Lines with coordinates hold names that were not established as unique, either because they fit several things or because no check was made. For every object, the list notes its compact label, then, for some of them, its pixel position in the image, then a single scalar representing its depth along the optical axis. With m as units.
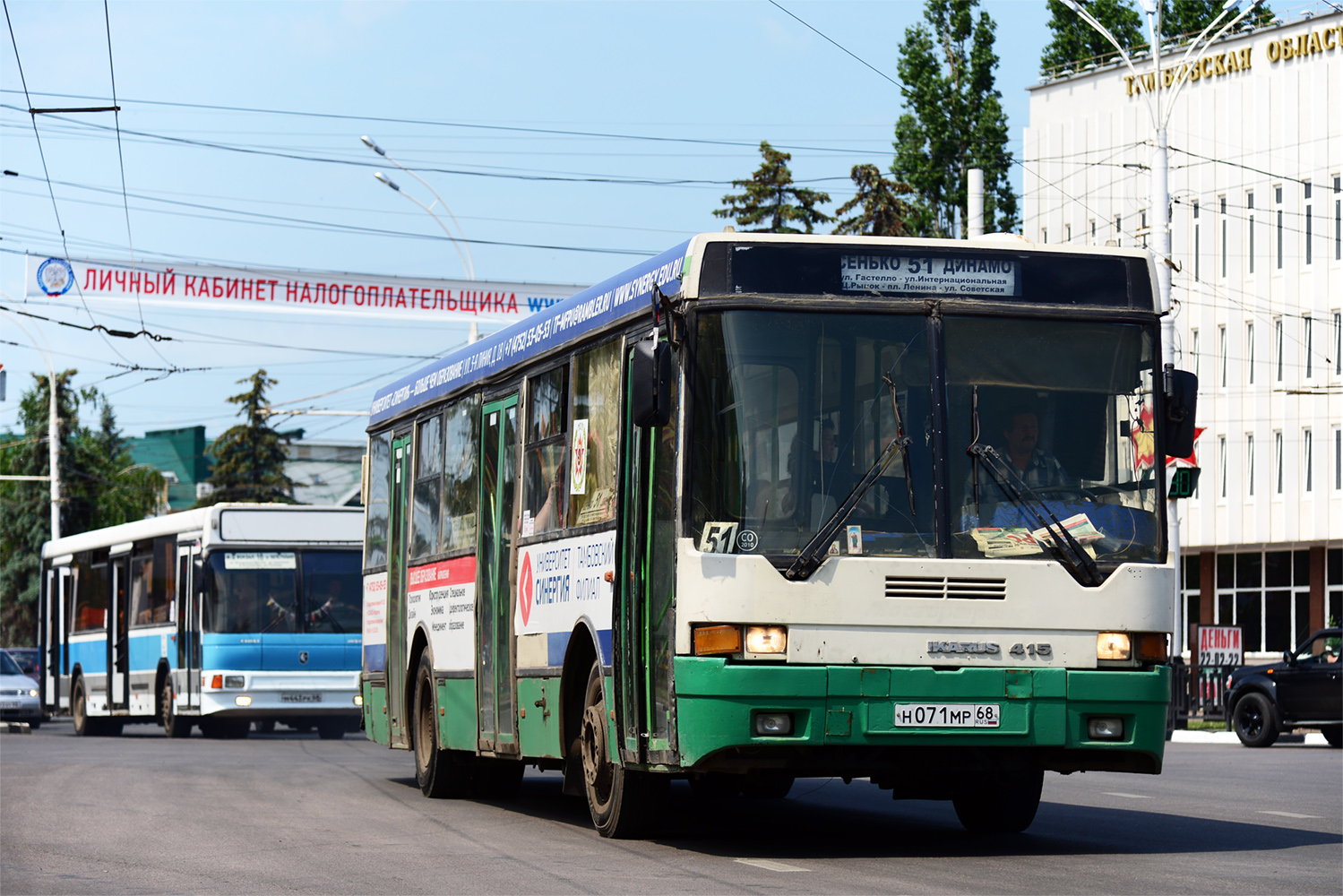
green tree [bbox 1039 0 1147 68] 61.66
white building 51.78
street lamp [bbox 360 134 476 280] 36.56
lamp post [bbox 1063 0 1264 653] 30.30
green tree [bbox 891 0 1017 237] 57.84
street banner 34.38
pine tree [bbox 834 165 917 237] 57.16
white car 37.66
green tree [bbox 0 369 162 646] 78.38
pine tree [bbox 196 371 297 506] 80.38
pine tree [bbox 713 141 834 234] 56.56
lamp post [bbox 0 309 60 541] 57.38
